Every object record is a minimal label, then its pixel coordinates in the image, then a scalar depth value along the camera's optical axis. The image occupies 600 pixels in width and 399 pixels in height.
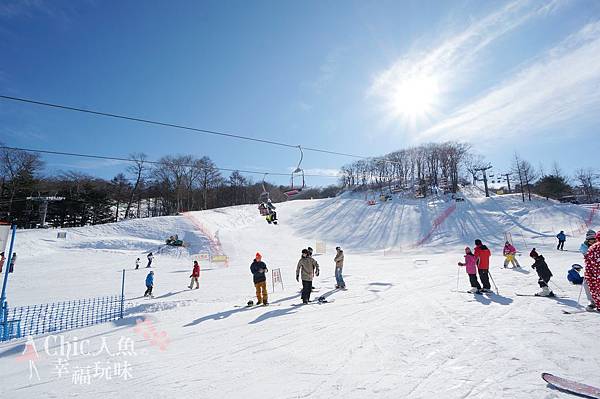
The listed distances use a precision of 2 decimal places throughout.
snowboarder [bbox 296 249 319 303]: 9.55
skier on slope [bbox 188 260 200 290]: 15.61
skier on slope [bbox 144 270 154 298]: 14.00
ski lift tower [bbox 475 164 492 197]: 52.90
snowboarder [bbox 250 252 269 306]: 9.66
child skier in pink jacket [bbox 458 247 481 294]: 9.38
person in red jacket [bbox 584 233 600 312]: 6.11
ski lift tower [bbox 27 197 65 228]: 37.83
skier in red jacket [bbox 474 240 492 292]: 9.28
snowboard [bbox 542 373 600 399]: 3.16
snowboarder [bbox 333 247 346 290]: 11.77
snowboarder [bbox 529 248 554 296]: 8.06
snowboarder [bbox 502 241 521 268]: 14.37
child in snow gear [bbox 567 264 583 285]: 7.83
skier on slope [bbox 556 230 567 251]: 21.25
